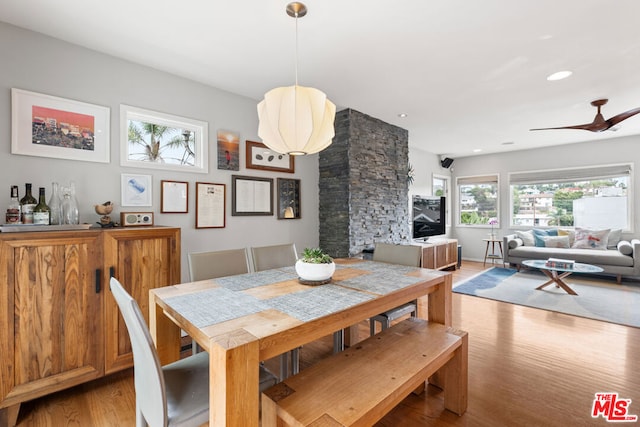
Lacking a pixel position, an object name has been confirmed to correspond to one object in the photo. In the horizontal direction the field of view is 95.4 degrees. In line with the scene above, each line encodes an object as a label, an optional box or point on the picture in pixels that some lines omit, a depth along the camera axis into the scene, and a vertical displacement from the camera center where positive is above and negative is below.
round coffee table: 3.95 -0.81
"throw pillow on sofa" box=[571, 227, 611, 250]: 5.18 -0.49
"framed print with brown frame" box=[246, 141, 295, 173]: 3.36 +0.64
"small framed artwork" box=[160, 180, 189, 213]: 2.71 +0.15
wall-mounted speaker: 7.14 +1.24
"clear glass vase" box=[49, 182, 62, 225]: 2.06 +0.05
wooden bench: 1.14 -0.78
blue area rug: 3.39 -1.16
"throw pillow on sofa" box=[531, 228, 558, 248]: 5.70 -0.46
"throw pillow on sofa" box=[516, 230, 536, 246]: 5.84 -0.53
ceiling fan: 3.30 +1.03
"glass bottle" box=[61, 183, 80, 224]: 2.08 +0.03
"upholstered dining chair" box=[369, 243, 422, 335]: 2.20 -0.41
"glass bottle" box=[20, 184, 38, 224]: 1.90 +0.05
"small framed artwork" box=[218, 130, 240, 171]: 3.12 +0.68
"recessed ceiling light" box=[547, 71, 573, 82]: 2.83 +1.35
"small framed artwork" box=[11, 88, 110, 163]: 2.06 +0.65
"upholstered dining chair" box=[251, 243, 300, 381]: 2.38 -0.38
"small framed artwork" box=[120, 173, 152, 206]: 2.49 +0.20
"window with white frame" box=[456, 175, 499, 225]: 6.85 +0.31
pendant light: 1.63 +0.54
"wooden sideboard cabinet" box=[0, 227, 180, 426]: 1.67 -0.57
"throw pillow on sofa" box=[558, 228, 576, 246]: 5.54 -0.42
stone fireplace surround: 3.83 +0.37
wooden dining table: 1.01 -0.45
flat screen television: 5.47 -0.10
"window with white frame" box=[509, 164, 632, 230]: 5.45 +0.29
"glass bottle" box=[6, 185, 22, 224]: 1.86 +0.02
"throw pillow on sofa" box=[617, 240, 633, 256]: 4.71 -0.60
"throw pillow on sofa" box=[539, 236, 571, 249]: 5.50 -0.58
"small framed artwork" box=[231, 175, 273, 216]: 3.23 +0.20
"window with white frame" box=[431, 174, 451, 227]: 7.04 +0.58
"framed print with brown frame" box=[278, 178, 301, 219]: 3.65 +0.18
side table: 6.23 -0.88
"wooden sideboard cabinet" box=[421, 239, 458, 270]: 5.01 -0.78
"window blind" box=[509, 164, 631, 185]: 5.41 +0.75
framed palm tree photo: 2.54 +0.69
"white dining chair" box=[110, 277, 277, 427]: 1.06 -0.76
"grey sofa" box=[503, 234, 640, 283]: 4.66 -0.75
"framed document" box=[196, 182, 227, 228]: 2.95 +0.08
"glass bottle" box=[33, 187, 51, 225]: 1.91 +0.01
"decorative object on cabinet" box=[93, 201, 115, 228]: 2.19 +0.00
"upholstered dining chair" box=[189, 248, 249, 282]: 2.06 -0.38
